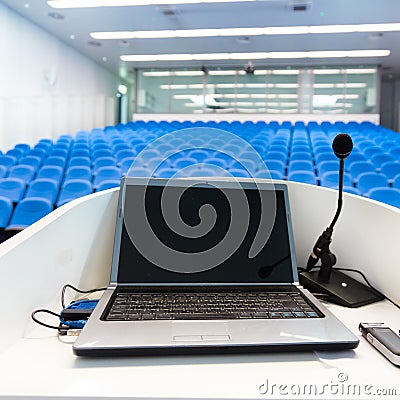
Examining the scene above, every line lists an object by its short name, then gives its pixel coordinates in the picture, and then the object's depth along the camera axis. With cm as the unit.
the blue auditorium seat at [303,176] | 460
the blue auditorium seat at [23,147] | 701
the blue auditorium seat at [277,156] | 592
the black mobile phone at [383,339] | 69
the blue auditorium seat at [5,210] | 342
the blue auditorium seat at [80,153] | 643
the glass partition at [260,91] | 1264
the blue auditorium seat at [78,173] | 493
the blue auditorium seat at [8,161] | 575
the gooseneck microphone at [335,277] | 99
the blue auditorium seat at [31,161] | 571
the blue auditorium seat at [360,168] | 505
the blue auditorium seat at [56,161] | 570
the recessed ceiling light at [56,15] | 816
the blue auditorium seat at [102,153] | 637
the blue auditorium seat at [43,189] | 415
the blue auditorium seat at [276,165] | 521
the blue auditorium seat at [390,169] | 515
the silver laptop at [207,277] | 71
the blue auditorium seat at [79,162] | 562
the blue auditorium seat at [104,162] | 564
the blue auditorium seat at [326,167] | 521
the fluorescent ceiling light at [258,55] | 1113
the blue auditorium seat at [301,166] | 545
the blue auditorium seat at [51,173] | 489
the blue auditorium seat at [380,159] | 586
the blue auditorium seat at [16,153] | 654
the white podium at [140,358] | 60
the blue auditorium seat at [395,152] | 631
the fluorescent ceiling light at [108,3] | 713
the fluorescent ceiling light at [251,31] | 870
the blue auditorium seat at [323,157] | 591
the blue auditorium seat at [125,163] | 557
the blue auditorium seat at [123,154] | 627
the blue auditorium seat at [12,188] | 422
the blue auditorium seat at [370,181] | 438
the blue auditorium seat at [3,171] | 500
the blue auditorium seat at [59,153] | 647
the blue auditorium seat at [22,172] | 504
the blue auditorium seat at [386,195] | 339
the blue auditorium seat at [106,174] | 485
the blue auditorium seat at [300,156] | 600
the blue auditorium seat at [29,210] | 344
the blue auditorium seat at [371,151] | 655
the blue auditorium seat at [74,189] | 409
